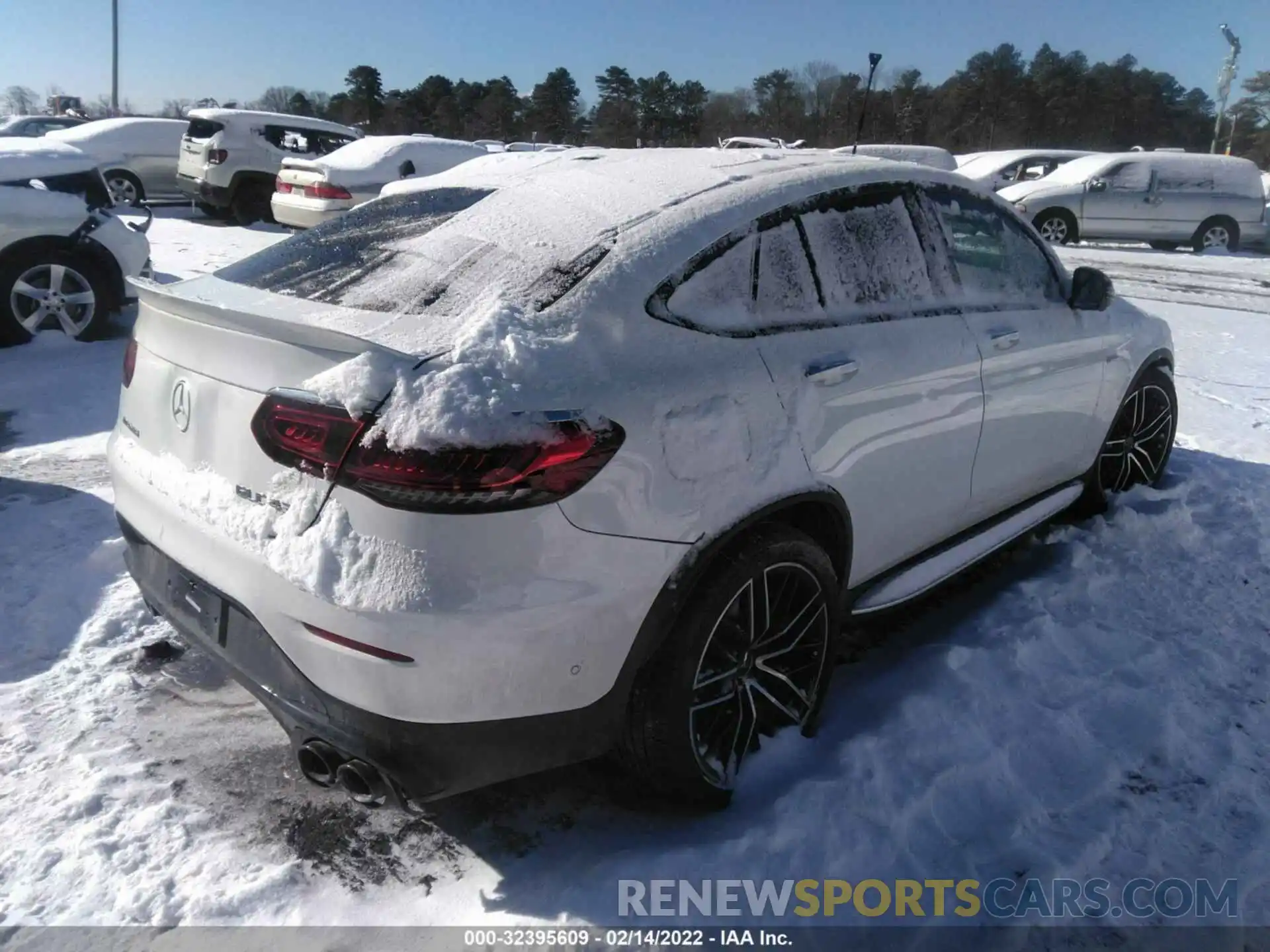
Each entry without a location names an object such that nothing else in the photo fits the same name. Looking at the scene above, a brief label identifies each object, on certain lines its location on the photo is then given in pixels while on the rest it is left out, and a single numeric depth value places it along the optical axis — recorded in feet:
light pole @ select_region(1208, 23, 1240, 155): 99.14
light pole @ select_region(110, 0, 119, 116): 133.49
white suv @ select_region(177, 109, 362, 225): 49.62
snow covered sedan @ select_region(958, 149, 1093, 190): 62.95
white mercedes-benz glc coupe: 6.77
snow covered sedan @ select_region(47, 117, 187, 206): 57.36
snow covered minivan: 55.62
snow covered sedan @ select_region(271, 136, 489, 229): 40.01
